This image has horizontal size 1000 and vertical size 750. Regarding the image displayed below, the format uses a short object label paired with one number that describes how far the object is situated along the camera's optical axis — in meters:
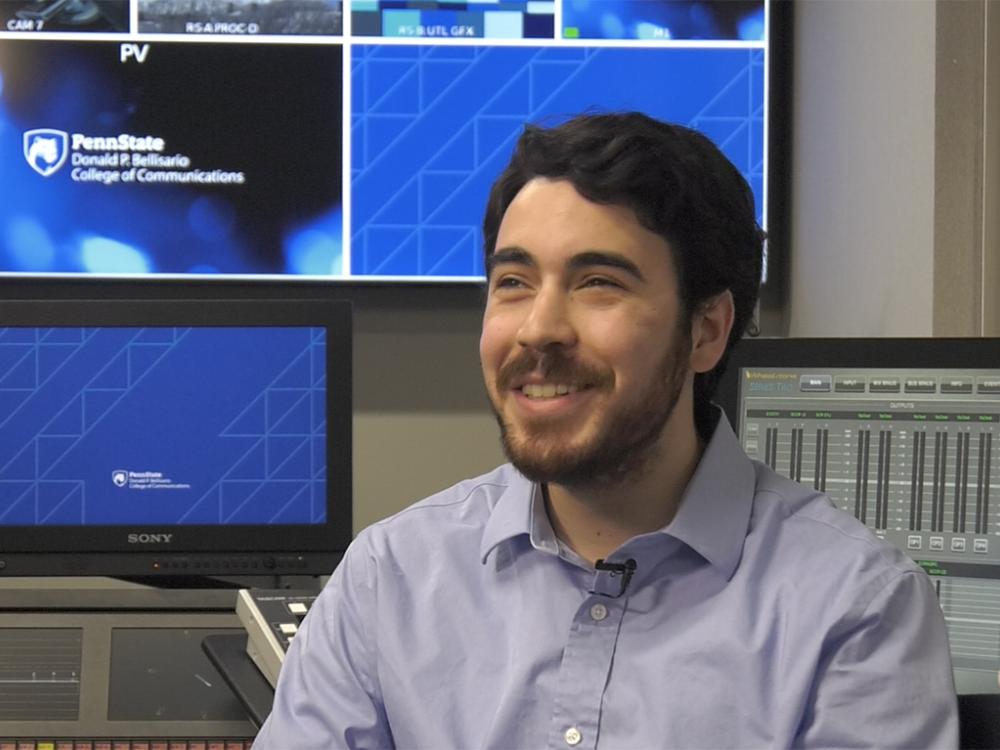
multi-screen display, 2.53
